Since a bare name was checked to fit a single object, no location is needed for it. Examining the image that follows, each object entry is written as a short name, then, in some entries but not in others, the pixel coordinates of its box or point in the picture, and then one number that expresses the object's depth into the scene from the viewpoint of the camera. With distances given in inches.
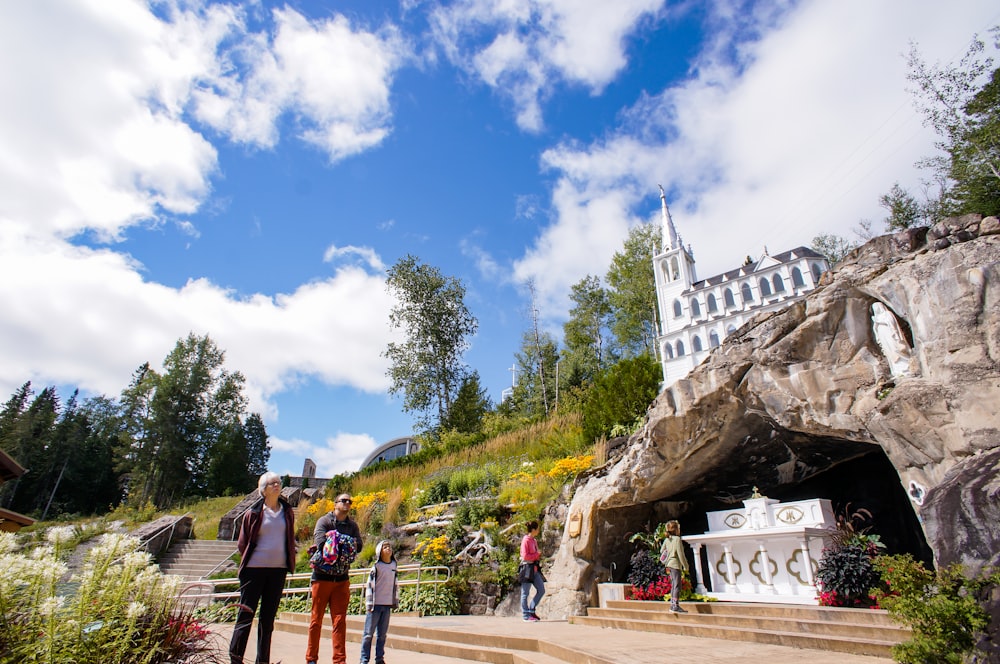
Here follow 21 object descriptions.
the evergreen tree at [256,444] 2188.7
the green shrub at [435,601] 367.2
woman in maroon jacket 143.3
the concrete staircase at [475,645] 192.2
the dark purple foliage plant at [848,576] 229.6
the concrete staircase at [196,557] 612.5
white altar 270.8
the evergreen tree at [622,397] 565.6
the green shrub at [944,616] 140.6
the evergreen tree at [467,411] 1036.8
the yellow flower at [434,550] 412.2
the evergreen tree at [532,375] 1342.3
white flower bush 79.7
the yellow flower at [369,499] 610.8
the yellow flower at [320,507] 692.7
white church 1254.9
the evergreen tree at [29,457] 1589.6
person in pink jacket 314.8
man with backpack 166.2
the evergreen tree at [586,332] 1295.5
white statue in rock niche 223.1
